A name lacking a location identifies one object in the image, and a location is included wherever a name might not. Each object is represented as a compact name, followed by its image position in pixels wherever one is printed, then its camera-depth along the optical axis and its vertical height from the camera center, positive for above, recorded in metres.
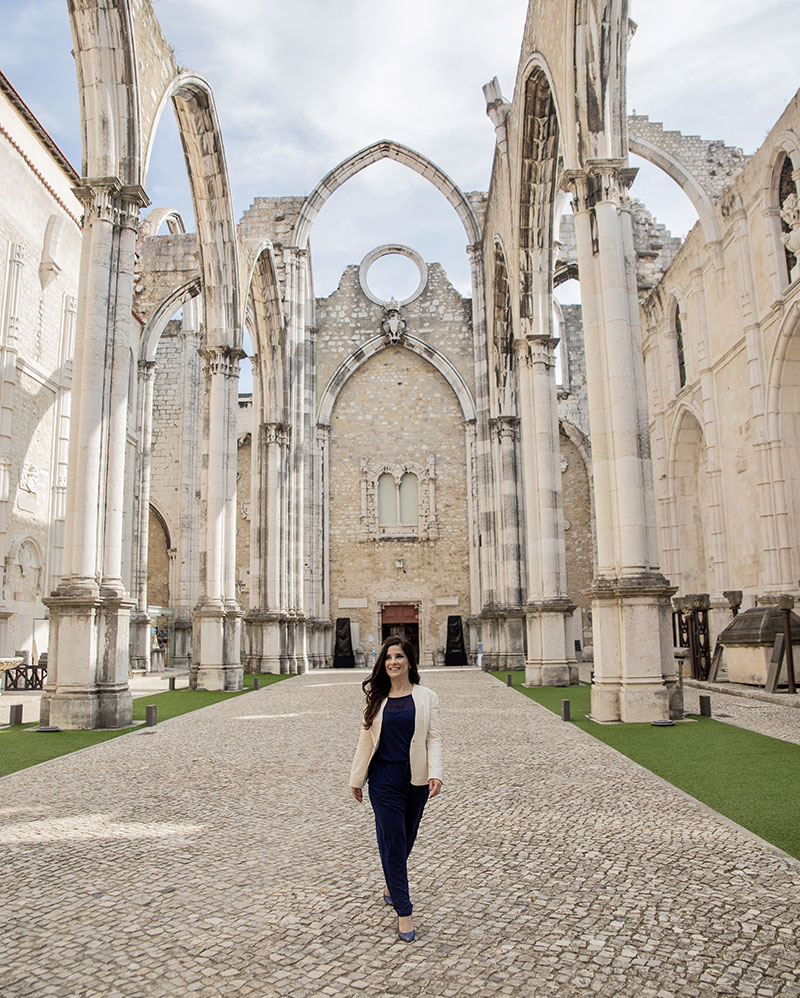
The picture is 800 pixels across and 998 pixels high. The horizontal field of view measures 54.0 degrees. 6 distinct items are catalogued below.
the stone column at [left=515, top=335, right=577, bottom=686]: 13.70 +1.46
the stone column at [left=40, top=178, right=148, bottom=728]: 8.66 +1.53
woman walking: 2.77 -0.51
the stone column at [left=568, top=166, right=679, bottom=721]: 8.37 +1.58
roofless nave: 9.23 +4.70
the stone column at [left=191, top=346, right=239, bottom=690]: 14.25 +1.84
